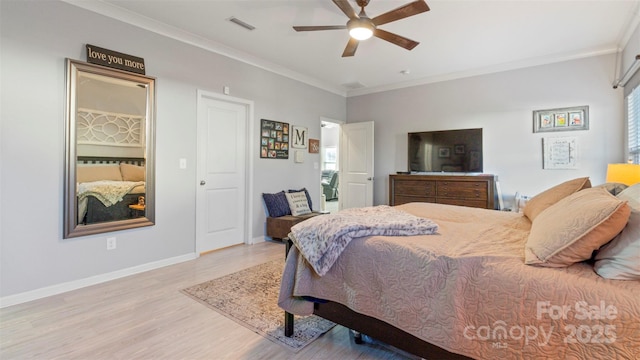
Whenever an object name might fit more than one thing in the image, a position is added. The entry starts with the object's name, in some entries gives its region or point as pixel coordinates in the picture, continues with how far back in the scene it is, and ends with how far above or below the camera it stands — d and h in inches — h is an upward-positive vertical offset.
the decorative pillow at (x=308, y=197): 194.2 -10.8
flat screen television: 181.0 +19.5
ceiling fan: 93.1 +53.8
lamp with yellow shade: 104.3 +3.5
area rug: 76.8 -38.4
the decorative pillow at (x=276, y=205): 176.1 -14.5
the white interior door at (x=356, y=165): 222.4 +12.1
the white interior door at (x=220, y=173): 148.5 +3.8
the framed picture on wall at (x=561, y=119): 154.2 +33.6
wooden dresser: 166.2 -4.6
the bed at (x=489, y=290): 41.0 -17.9
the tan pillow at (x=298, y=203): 181.2 -14.1
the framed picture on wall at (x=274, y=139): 175.4 +24.8
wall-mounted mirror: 104.9 +11.1
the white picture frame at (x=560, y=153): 156.5 +15.6
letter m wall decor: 194.4 +28.7
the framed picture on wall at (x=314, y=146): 208.0 +24.4
